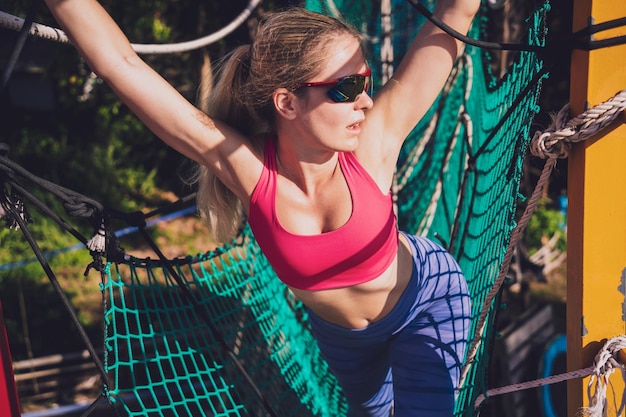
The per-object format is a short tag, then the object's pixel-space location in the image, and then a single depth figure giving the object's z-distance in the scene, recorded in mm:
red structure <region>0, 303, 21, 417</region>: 1409
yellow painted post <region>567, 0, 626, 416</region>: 1212
